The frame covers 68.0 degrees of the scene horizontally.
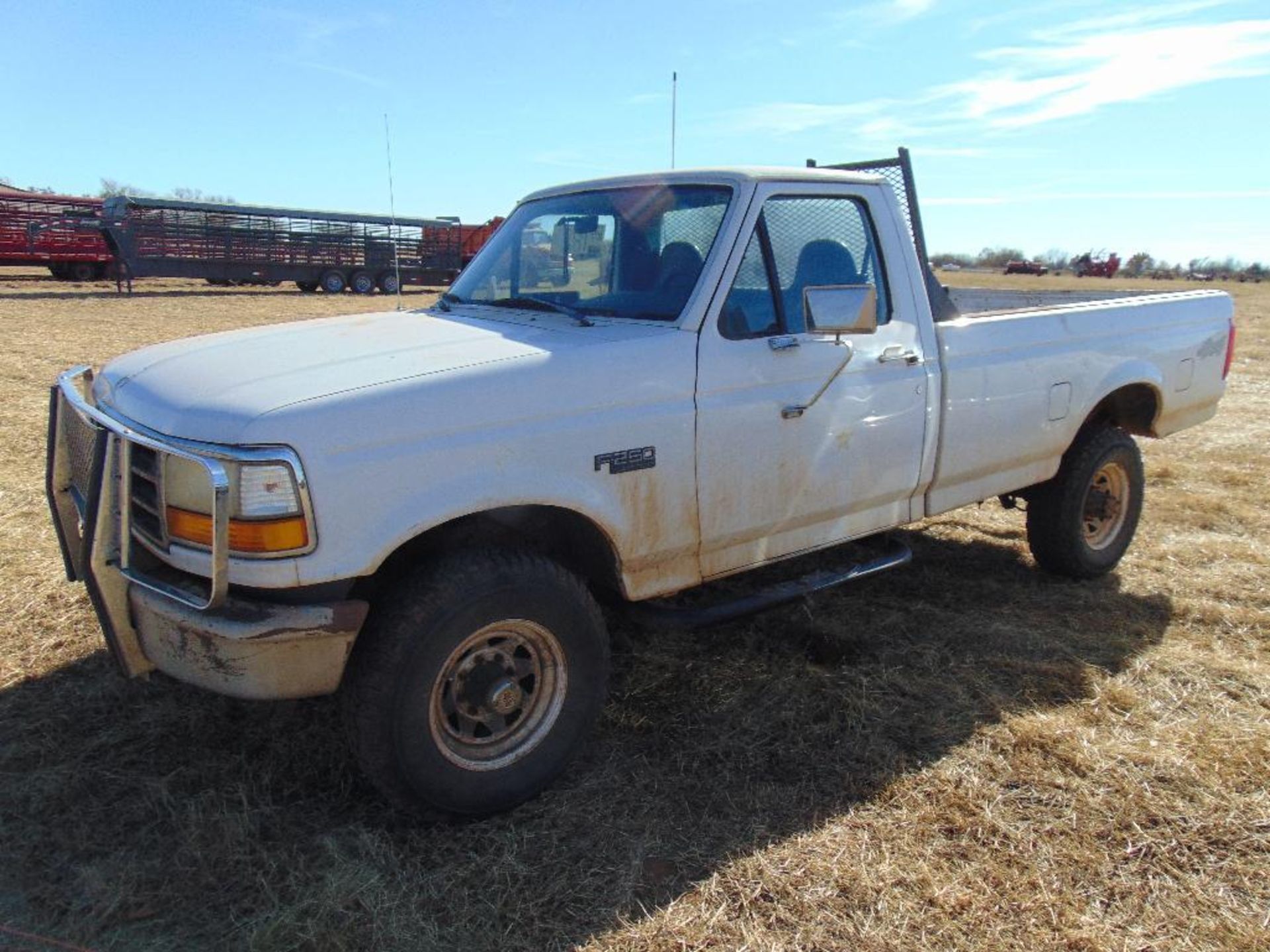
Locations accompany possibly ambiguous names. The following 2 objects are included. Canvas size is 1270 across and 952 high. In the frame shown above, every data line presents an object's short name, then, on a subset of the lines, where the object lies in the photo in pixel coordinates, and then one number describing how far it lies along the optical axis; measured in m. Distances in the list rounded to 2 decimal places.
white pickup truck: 2.51
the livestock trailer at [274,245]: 25.14
